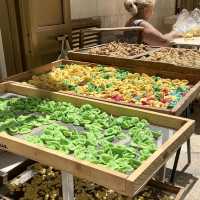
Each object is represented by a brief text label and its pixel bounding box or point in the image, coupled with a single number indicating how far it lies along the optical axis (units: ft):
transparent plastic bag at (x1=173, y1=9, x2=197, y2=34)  18.26
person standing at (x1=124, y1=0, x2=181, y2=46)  15.17
